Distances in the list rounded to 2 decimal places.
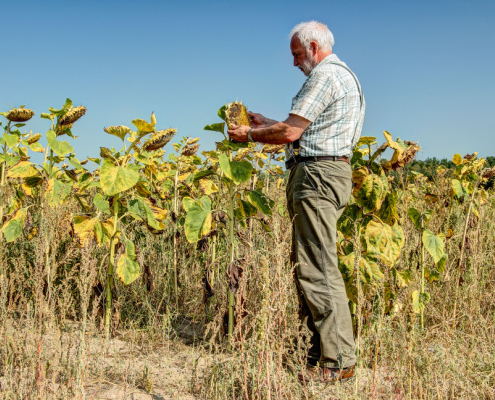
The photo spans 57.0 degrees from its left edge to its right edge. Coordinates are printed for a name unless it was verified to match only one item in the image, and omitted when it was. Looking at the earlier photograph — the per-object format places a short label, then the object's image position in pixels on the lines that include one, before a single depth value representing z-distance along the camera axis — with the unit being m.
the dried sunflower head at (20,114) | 3.36
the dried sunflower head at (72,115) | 3.38
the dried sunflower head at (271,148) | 4.38
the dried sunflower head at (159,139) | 3.26
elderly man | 2.74
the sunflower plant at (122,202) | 3.03
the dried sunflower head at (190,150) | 4.47
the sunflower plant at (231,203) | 3.00
